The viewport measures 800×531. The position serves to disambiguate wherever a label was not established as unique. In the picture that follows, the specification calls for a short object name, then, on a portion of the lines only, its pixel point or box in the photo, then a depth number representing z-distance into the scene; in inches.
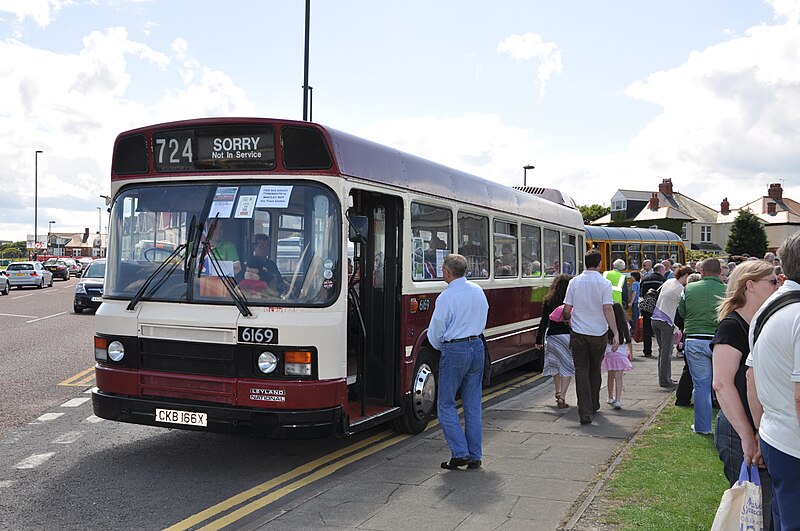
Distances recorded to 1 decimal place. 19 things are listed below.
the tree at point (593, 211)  3937.0
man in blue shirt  274.8
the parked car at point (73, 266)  3046.3
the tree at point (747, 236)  2977.4
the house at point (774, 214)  3585.1
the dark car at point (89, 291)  1005.8
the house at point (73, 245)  6511.3
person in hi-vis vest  526.0
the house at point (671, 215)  3408.0
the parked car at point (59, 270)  2488.9
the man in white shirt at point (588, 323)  356.5
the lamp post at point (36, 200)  2984.7
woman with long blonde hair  159.5
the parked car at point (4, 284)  1528.1
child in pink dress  390.9
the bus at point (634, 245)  1207.2
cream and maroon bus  261.9
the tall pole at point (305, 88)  694.9
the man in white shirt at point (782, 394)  130.5
